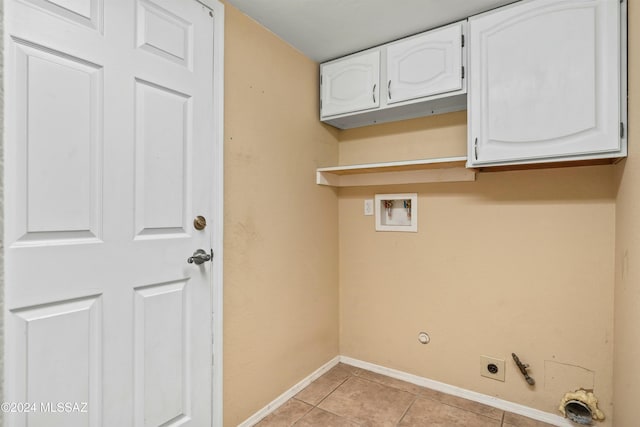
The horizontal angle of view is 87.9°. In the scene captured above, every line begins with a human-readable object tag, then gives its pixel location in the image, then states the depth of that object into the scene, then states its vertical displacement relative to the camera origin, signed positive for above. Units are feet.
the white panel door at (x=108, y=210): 3.33 +0.01
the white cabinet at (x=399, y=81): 5.92 +2.60
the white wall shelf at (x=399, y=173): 6.45 +0.88
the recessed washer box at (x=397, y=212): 7.38 +0.01
